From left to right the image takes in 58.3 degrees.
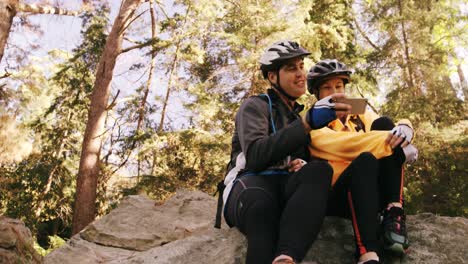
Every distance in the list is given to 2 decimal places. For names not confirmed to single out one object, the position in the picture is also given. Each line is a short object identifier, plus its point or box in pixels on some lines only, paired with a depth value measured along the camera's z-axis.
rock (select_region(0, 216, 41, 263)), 3.73
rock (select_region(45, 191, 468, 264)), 2.79
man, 2.28
